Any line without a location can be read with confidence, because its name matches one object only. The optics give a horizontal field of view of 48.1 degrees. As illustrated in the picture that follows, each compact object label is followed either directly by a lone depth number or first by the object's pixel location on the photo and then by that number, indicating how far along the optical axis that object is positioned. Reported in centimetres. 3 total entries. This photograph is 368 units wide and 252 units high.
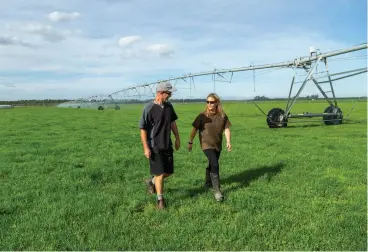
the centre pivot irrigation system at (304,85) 2136
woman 710
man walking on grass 637
